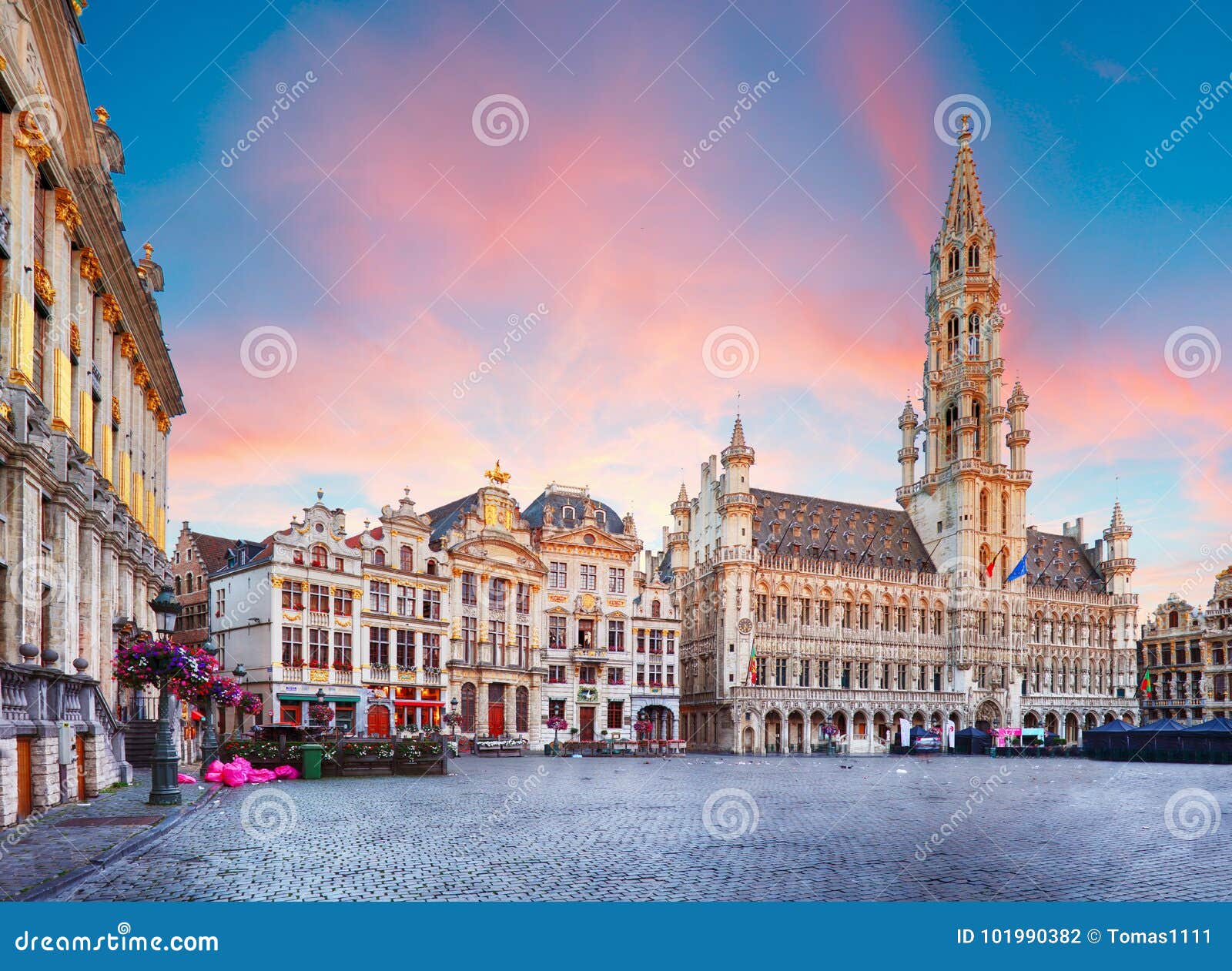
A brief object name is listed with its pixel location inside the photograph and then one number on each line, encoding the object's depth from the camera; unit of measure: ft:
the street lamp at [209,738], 97.15
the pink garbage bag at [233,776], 92.12
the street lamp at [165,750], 69.31
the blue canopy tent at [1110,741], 189.98
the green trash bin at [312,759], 103.19
